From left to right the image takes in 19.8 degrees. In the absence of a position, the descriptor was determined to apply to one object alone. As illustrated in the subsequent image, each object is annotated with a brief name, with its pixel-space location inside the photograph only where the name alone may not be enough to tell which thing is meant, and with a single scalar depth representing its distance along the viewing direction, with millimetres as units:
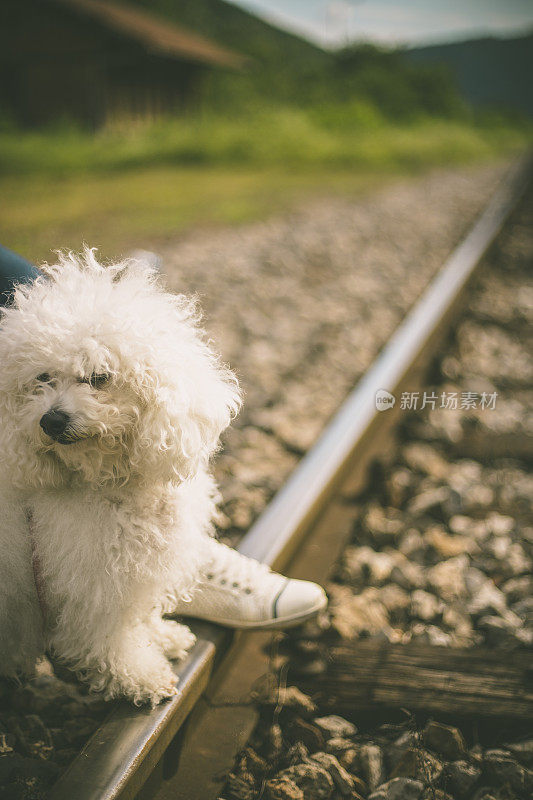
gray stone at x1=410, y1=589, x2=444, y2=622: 1735
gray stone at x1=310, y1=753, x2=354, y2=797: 1489
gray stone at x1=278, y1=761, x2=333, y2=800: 1480
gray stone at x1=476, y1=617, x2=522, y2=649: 1670
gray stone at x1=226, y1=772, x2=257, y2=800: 1479
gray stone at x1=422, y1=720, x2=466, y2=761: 1518
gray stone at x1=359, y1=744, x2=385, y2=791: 1503
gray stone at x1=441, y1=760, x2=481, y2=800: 1490
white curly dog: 1418
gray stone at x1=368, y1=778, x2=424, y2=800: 1475
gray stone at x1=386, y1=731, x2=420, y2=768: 1518
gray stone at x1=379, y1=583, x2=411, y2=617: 1751
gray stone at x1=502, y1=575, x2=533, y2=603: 1757
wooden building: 15298
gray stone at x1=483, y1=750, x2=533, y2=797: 1489
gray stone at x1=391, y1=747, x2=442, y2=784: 1495
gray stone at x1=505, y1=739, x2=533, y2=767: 1517
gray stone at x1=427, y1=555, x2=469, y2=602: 1771
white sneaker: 1603
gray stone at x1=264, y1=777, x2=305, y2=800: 1475
